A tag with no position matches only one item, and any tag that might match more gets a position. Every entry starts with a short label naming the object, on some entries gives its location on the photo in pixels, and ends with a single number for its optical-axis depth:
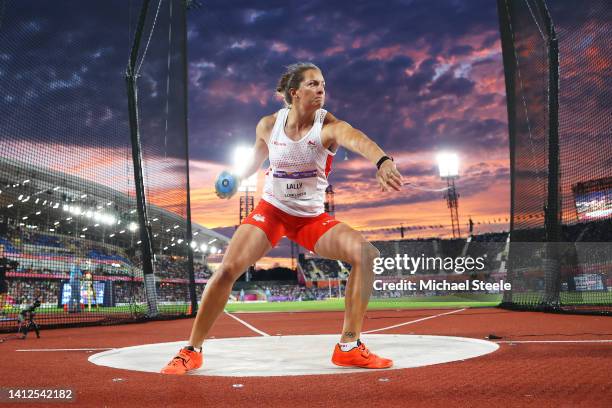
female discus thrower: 3.64
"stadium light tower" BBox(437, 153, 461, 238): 40.94
